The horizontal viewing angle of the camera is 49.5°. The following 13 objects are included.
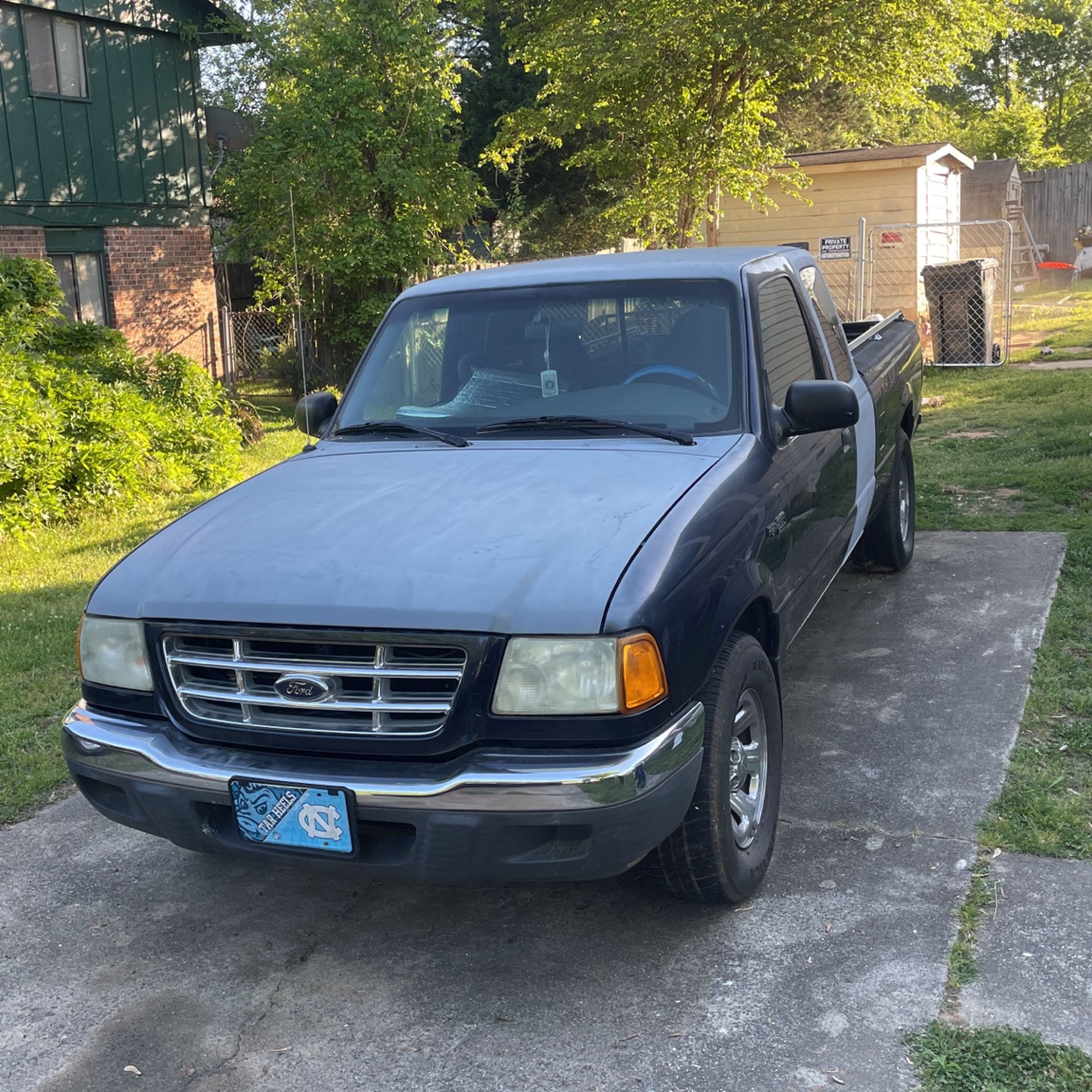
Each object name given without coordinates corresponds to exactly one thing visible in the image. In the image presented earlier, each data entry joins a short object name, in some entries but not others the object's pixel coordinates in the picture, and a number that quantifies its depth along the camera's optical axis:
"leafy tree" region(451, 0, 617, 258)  22.75
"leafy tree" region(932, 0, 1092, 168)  49.19
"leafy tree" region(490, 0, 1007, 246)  14.96
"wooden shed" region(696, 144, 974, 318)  18.62
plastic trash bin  14.26
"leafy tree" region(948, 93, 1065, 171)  38.47
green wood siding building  14.91
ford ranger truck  2.83
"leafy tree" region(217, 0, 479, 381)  15.70
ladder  27.62
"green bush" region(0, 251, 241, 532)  8.37
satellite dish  26.89
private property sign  18.88
